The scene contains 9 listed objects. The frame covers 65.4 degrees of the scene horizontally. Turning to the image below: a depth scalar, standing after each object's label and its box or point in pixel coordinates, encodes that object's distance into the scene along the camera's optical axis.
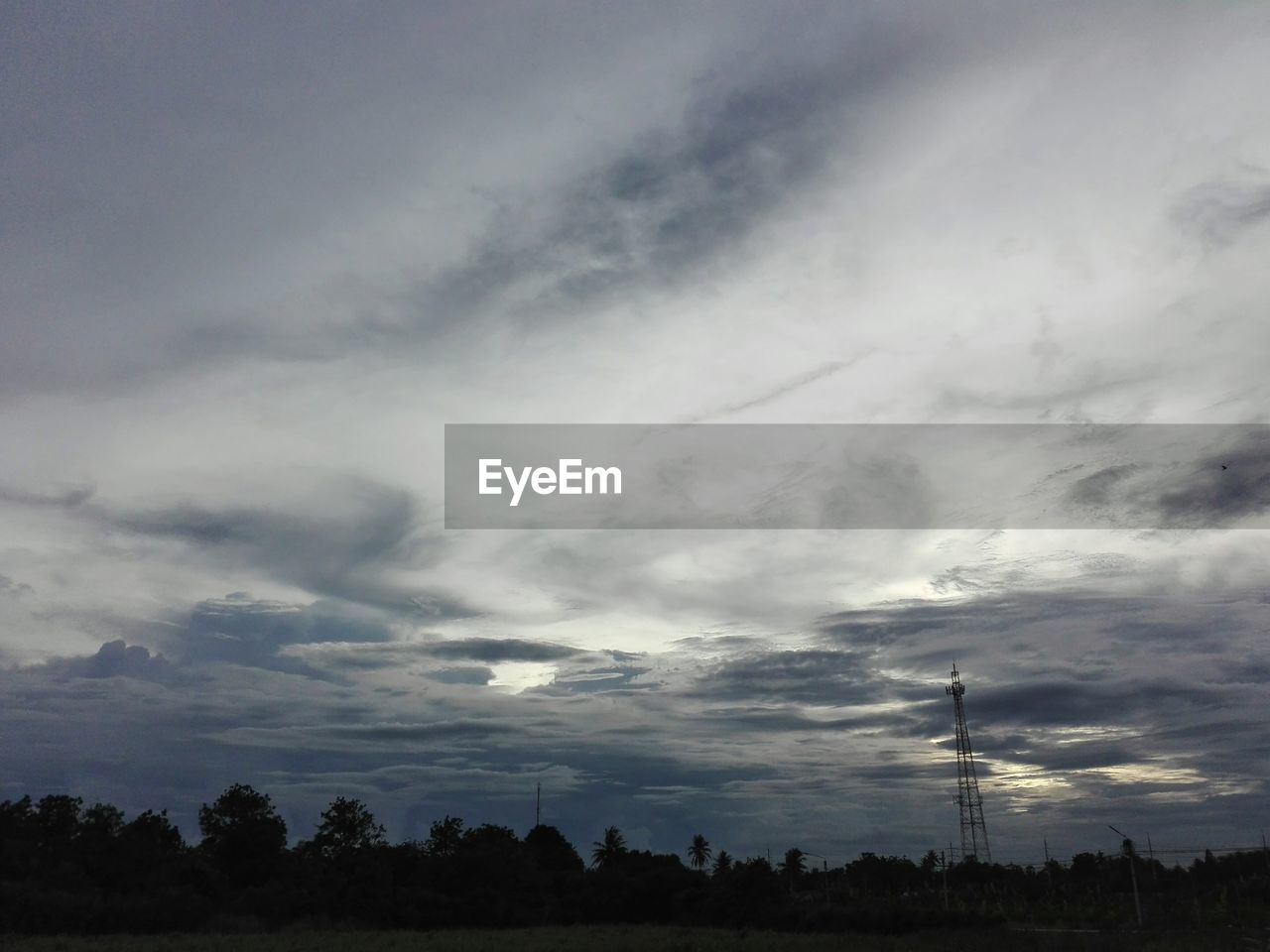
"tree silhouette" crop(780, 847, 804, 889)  113.19
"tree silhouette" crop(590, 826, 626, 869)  130.25
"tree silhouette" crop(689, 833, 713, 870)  156.94
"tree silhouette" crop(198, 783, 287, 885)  90.88
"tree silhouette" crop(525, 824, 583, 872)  108.38
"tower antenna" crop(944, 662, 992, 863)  81.00
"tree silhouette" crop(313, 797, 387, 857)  98.00
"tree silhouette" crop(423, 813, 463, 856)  93.67
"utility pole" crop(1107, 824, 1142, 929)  59.77
